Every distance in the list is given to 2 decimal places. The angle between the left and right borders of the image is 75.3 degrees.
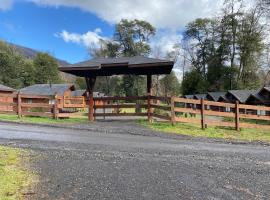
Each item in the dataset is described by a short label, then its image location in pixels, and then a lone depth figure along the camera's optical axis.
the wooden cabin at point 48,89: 23.85
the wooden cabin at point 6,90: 18.71
